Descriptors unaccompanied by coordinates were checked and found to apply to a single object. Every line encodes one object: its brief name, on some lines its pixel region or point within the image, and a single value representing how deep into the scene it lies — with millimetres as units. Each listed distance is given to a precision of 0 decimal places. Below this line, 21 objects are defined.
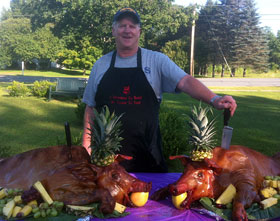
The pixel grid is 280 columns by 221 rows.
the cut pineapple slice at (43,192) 1856
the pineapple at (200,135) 2023
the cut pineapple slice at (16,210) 1789
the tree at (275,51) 48166
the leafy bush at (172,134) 5613
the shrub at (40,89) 14078
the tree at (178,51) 28938
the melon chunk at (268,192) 2045
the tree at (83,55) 10984
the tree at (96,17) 10539
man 2596
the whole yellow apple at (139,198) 2010
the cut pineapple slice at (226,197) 1982
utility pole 21000
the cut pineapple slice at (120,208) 1917
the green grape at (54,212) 1779
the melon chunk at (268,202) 1907
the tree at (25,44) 36219
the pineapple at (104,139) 1946
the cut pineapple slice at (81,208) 1821
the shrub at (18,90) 14109
